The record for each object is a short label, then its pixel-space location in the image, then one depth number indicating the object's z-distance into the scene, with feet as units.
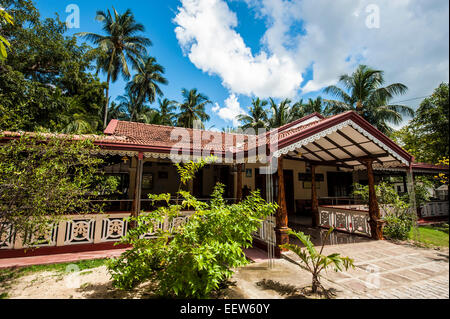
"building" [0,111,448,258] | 18.44
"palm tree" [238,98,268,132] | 89.15
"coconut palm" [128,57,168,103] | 86.27
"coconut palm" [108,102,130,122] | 89.10
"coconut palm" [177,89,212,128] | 96.30
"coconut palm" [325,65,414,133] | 65.10
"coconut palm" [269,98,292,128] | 78.95
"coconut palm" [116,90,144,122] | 92.61
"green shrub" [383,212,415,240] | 22.82
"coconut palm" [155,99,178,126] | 96.66
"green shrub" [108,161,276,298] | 10.11
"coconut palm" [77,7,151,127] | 66.08
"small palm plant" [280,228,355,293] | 11.38
